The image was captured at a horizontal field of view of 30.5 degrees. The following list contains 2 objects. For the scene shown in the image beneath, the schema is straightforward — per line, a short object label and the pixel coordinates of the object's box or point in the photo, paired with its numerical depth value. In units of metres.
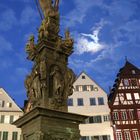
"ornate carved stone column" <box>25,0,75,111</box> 7.09
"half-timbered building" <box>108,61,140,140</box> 34.19
